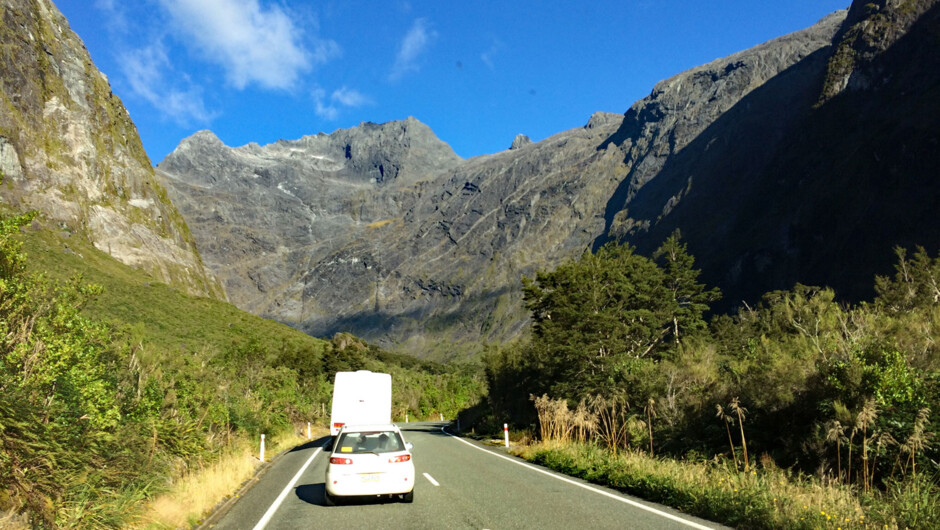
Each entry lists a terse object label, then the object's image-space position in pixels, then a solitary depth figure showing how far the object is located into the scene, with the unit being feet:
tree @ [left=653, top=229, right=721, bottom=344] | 185.88
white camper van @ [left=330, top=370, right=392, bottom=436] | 80.59
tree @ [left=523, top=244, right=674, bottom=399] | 86.38
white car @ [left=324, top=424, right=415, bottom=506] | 34.12
